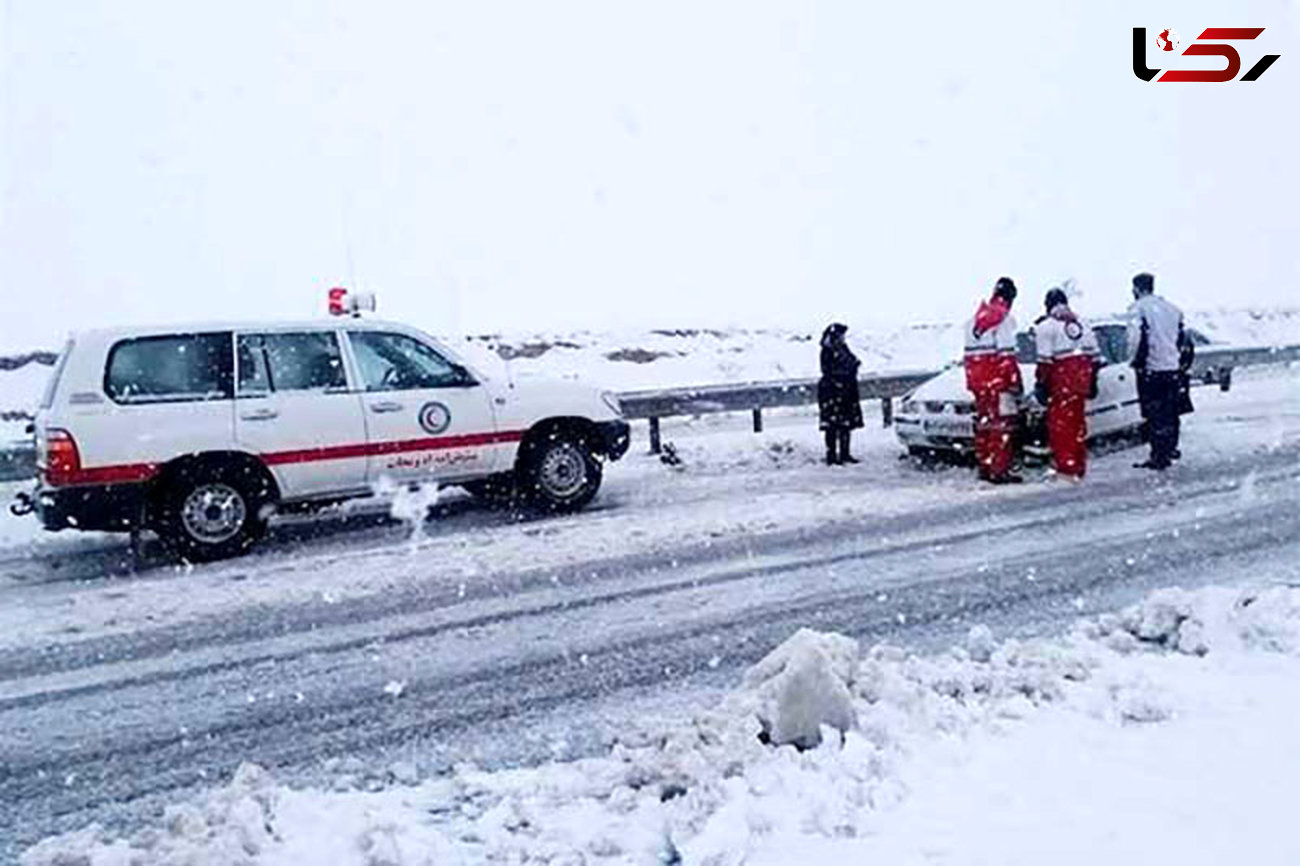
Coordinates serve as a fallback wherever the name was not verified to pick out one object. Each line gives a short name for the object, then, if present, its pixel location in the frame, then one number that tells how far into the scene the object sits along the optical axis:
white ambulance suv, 8.98
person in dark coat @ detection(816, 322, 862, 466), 13.59
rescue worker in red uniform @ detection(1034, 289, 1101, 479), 11.76
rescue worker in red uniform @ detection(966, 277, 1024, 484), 11.54
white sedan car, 12.60
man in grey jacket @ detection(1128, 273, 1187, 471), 12.19
